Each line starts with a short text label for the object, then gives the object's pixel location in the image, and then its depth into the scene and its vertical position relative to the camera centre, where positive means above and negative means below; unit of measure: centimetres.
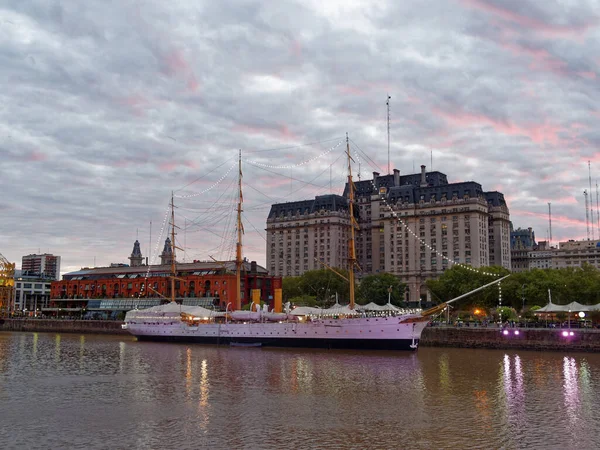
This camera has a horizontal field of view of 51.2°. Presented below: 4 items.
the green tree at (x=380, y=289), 15912 +376
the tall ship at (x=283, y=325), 8425 -336
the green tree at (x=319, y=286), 18226 +520
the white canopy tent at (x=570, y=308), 9169 -57
